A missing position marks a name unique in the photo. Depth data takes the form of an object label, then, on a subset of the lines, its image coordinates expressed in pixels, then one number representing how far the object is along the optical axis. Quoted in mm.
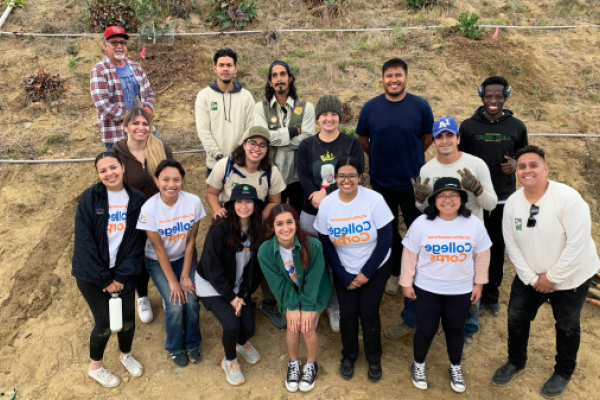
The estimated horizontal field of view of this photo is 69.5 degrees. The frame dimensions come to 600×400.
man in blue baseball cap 3760
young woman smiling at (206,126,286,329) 4020
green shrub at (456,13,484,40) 8422
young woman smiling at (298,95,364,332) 4023
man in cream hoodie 4738
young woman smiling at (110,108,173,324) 4125
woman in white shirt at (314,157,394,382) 3695
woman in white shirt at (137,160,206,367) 3848
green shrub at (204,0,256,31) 8797
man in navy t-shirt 4273
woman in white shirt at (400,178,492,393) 3523
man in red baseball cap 4793
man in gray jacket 4469
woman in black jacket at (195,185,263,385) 3762
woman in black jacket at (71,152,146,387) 3650
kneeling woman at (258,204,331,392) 3602
